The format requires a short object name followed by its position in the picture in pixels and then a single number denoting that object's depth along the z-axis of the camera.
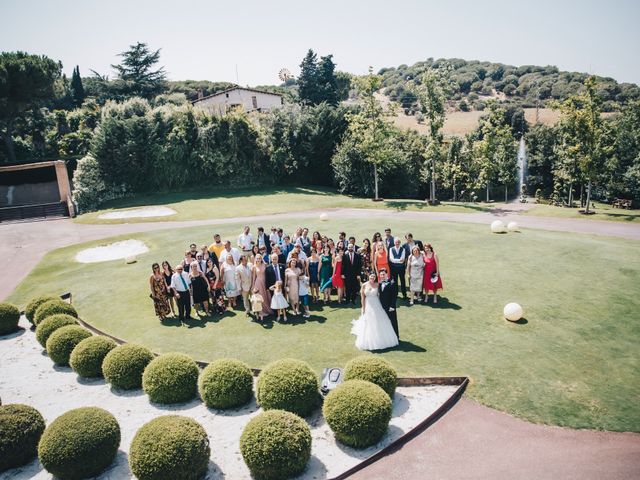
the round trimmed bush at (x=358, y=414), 8.11
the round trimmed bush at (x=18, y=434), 8.19
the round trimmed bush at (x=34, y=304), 15.49
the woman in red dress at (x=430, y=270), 14.00
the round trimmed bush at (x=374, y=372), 9.28
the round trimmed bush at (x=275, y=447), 7.32
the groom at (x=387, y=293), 11.51
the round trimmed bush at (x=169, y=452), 7.18
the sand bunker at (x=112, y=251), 24.33
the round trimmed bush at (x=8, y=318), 15.16
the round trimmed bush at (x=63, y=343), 12.30
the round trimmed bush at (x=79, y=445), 7.67
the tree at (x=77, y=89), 84.81
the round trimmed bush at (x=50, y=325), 13.30
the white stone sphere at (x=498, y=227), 23.06
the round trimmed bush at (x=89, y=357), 11.48
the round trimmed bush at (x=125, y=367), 10.76
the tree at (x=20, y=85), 52.47
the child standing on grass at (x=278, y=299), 13.85
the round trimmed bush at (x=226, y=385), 9.59
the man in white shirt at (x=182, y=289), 14.27
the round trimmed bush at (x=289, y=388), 8.93
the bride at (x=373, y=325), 11.57
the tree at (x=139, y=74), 67.12
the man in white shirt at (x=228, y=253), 15.07
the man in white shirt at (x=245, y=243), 17.59
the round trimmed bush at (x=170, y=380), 10.00
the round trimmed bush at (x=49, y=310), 14.57
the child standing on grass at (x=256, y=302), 13.87
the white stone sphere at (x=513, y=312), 12.68
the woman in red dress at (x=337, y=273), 14.62
